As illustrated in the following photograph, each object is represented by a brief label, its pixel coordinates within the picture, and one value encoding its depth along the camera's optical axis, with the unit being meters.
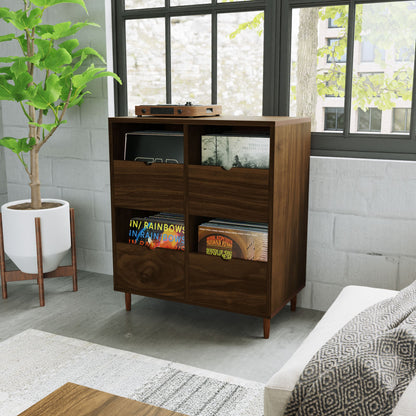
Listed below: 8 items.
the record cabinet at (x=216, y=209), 2.25
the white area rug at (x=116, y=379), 1.87
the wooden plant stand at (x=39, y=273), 2.75
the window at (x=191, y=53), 2.73
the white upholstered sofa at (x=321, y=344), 1.09
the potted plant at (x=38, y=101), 2.54
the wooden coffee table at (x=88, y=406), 1.21
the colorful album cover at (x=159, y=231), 2.51
